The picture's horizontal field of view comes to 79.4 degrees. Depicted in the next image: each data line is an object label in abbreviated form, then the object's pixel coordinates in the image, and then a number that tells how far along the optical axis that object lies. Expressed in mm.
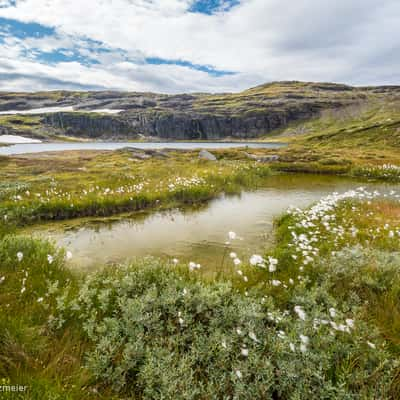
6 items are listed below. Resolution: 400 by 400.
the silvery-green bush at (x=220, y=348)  3004
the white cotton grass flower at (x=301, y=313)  3575
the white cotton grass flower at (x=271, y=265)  4651
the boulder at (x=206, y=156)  42525
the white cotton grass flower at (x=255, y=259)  4542
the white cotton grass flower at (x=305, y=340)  3187
